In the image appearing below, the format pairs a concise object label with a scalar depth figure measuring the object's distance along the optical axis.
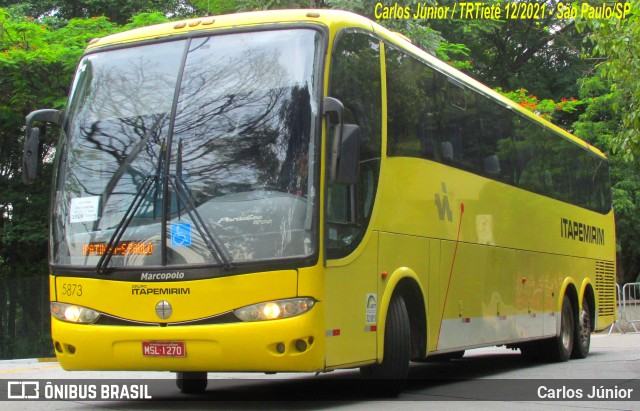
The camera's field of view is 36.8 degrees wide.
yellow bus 7.99
